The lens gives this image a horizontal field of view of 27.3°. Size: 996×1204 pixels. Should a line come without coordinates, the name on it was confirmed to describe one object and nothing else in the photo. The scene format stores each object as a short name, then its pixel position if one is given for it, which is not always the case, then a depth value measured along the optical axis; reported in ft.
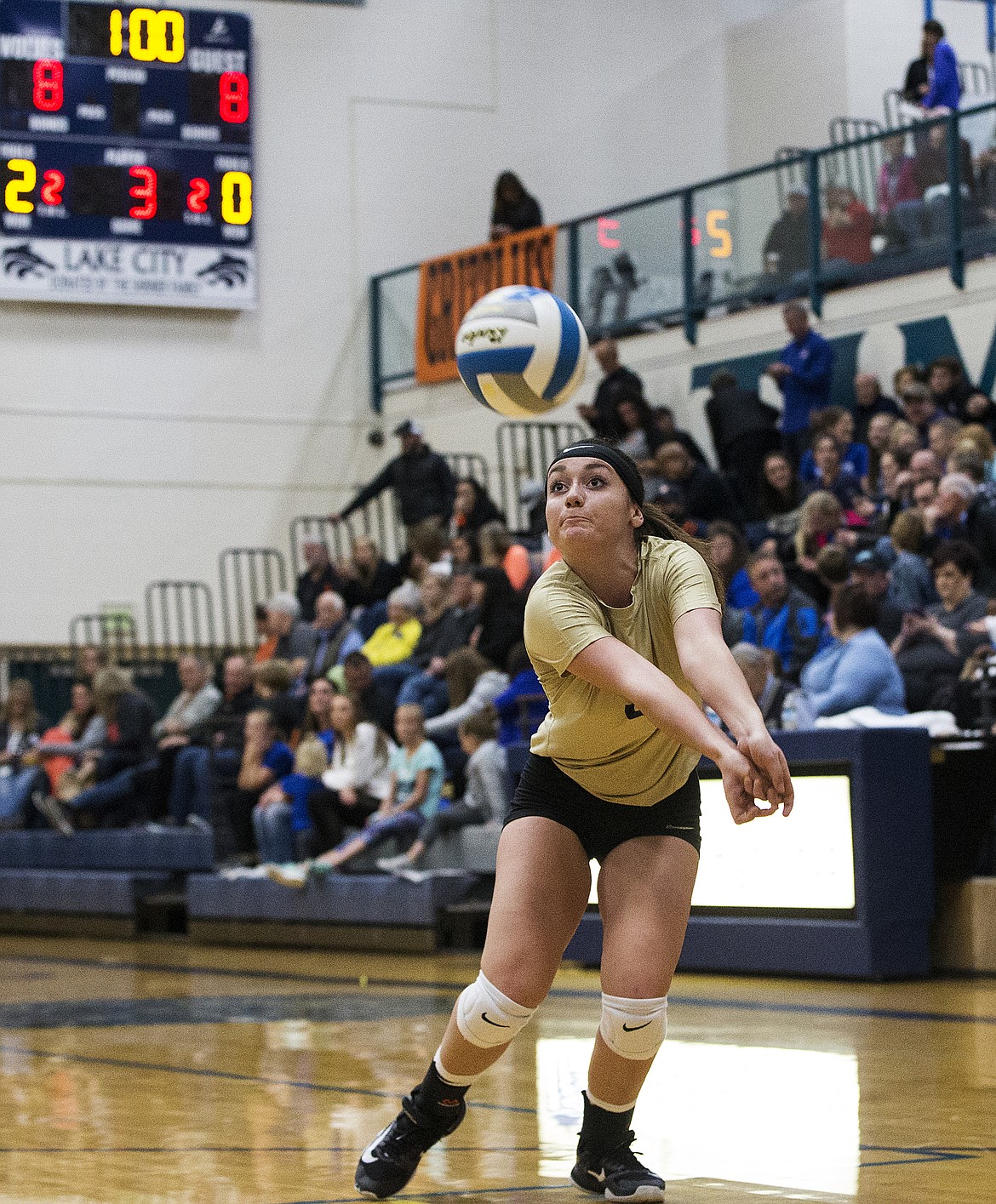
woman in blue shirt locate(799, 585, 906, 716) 35.35
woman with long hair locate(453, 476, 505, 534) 56.54
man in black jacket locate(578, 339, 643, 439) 56.08
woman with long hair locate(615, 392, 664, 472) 54.60
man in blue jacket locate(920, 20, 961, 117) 60.23
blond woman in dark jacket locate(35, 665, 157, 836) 52.65
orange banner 66.03
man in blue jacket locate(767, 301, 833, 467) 53.67
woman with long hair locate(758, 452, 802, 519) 50.29
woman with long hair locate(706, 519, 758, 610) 44.09
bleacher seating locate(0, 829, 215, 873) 50.21
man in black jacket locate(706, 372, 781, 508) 54.03
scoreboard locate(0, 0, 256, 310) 62.64
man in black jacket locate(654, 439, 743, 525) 50.98
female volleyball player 15.40
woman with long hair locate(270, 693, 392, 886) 43.91
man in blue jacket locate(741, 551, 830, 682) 41.19
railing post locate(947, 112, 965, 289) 52.24
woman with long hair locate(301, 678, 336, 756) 46.57
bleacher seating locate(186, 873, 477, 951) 41.50
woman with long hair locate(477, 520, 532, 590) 48.34
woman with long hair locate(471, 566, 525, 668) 46.62
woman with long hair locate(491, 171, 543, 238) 68.44
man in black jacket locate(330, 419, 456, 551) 62.49
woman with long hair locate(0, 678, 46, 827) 55.88
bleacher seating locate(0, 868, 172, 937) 50.31
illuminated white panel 33.32
